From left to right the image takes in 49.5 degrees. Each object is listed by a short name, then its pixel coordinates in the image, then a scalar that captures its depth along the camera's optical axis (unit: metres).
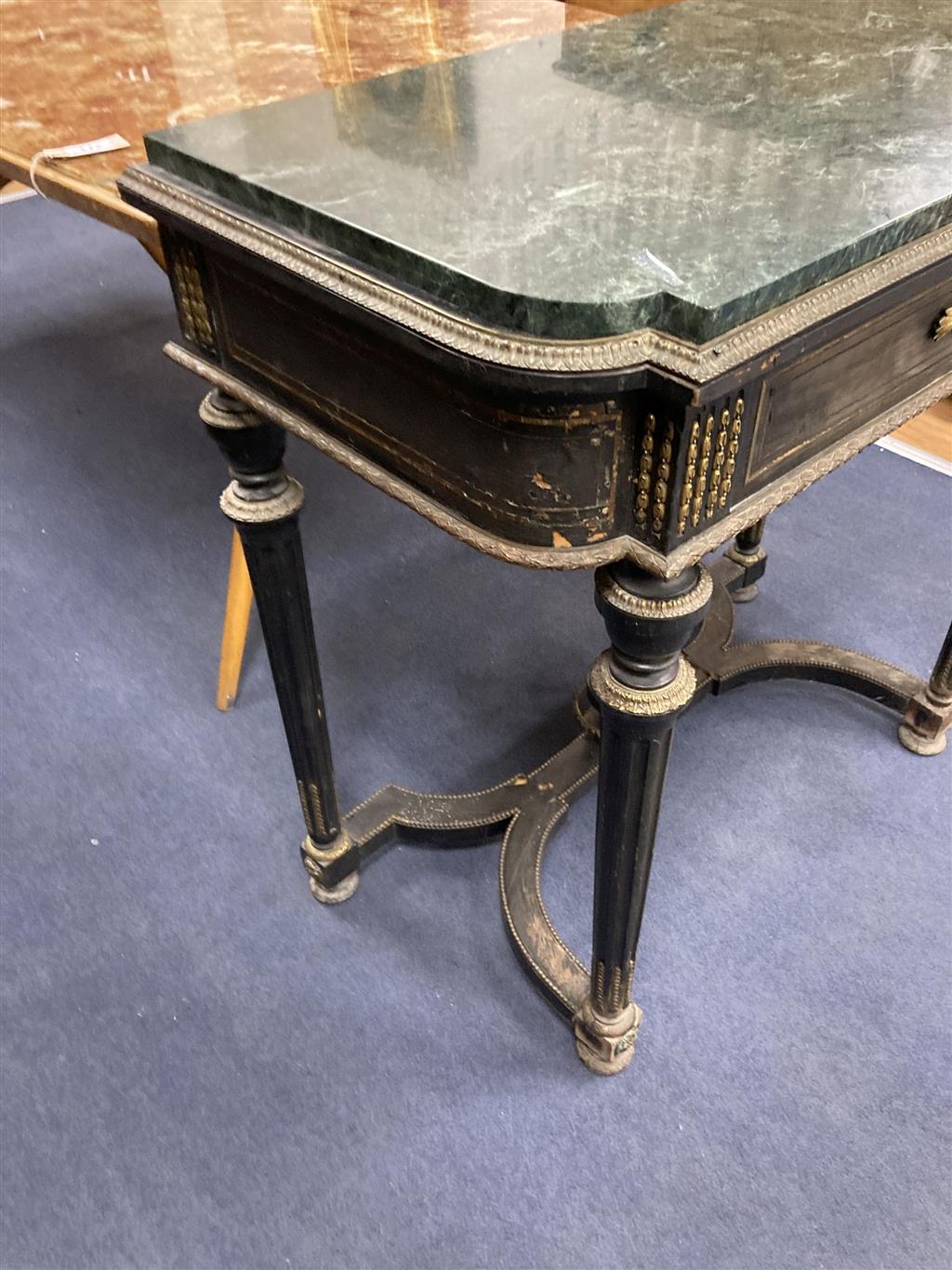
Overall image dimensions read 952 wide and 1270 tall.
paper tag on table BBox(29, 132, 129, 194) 1.11
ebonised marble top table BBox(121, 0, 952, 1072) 0.56
